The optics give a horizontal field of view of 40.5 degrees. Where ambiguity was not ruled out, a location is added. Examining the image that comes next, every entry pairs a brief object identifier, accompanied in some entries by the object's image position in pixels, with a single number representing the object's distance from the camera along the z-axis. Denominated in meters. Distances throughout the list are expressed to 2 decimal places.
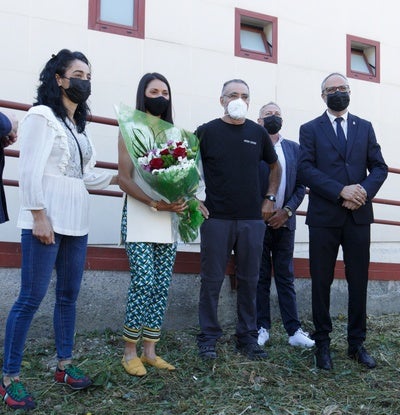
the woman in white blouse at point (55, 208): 2.88
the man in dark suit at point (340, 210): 3.85
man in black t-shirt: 3.78
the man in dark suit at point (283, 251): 4.39
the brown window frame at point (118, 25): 6.19
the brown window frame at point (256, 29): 7.26
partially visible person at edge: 2.81
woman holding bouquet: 3.39
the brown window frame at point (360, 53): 8.23
